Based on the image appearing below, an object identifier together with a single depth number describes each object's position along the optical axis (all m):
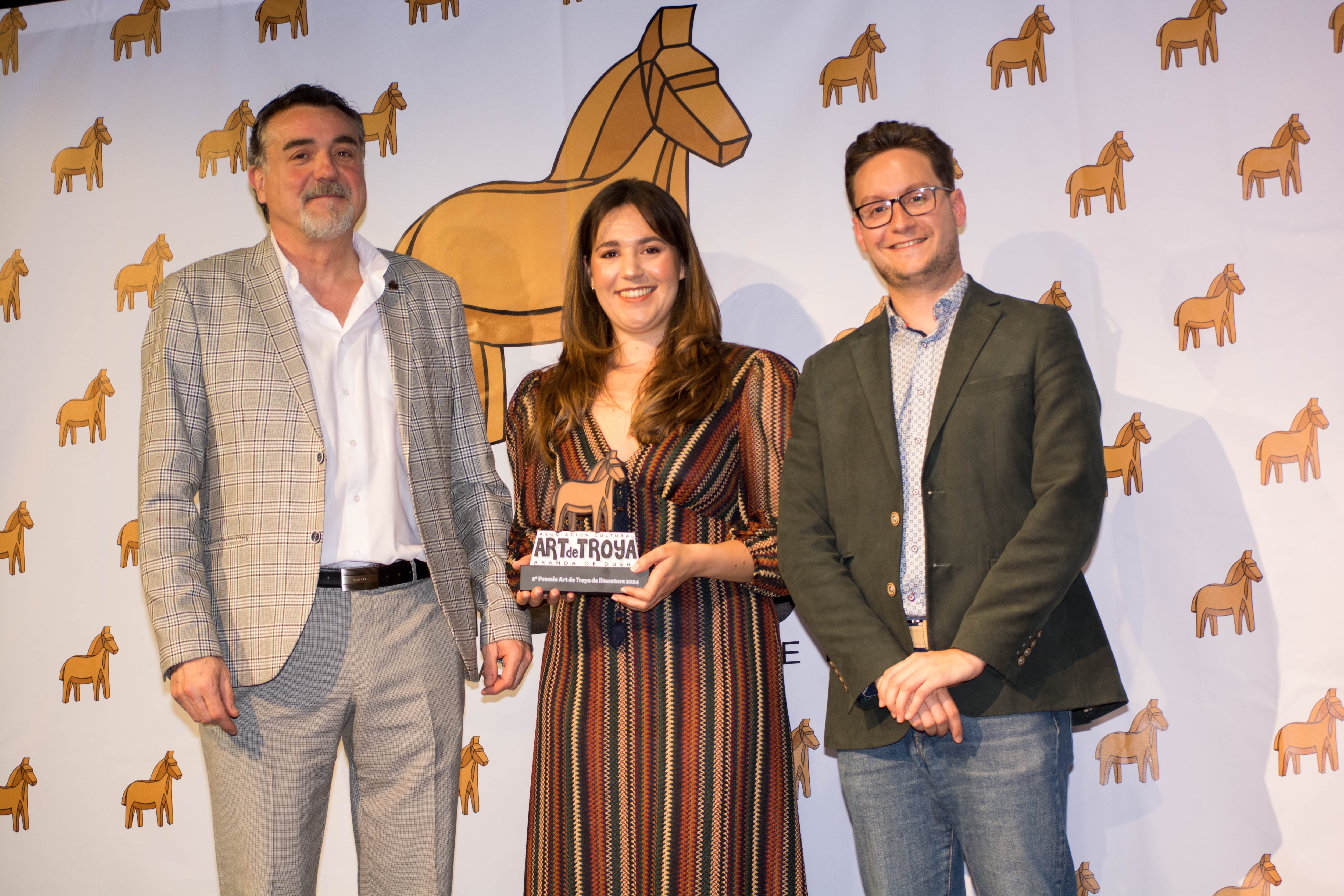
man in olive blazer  1.82
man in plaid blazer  2.07
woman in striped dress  1.97
